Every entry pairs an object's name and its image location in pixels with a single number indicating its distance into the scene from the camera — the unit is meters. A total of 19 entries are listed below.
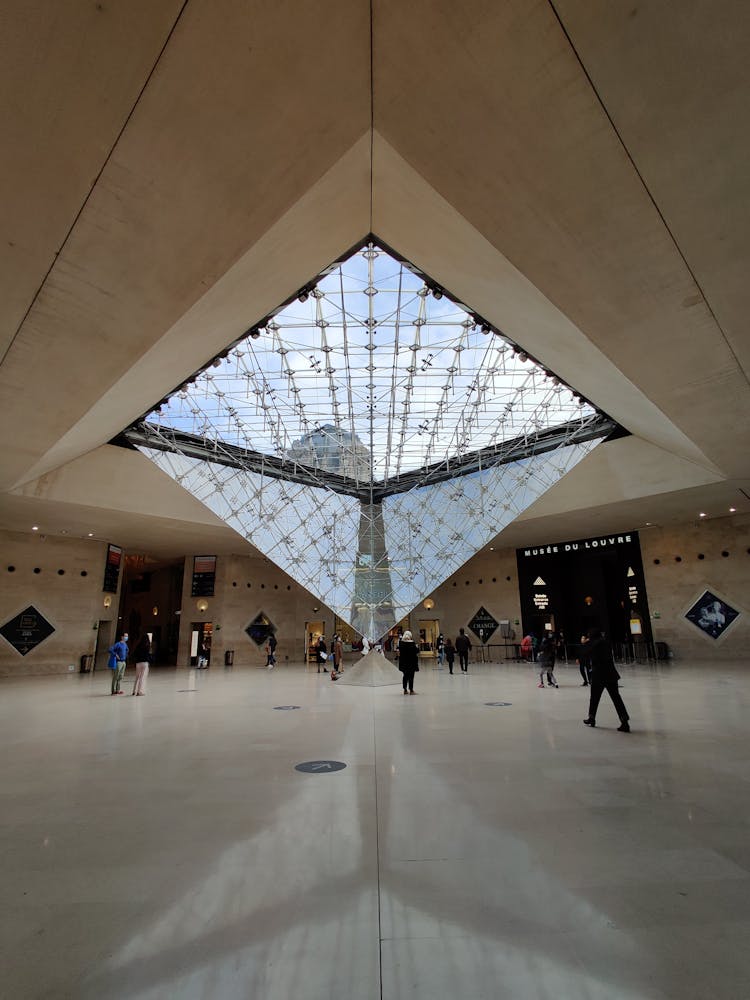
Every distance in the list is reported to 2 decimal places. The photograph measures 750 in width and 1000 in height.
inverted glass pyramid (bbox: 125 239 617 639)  12.77
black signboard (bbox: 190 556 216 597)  26.77
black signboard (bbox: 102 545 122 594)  23.42
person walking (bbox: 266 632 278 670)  23.00
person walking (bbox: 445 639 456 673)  17.72
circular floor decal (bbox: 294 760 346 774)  5.10
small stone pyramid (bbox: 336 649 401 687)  14.86
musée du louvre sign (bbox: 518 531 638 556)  24.77
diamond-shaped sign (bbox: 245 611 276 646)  27.30
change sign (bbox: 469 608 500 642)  28.42
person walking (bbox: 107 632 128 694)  12.58
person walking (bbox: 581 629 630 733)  6.86
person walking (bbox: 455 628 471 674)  18.66
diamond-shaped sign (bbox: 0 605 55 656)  20.03
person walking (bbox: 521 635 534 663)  20.84
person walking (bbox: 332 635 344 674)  18.62
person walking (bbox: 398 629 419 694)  12.21
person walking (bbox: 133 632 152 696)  12.62
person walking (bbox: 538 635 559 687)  12.82
